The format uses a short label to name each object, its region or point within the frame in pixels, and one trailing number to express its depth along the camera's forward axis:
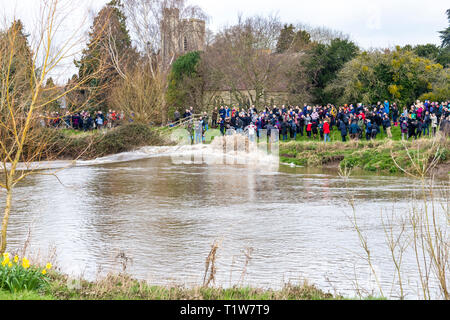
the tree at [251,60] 55.16
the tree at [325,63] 57.22
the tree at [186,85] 61.19
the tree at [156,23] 61.72
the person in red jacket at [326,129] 39.12
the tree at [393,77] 49.88
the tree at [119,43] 61.11
